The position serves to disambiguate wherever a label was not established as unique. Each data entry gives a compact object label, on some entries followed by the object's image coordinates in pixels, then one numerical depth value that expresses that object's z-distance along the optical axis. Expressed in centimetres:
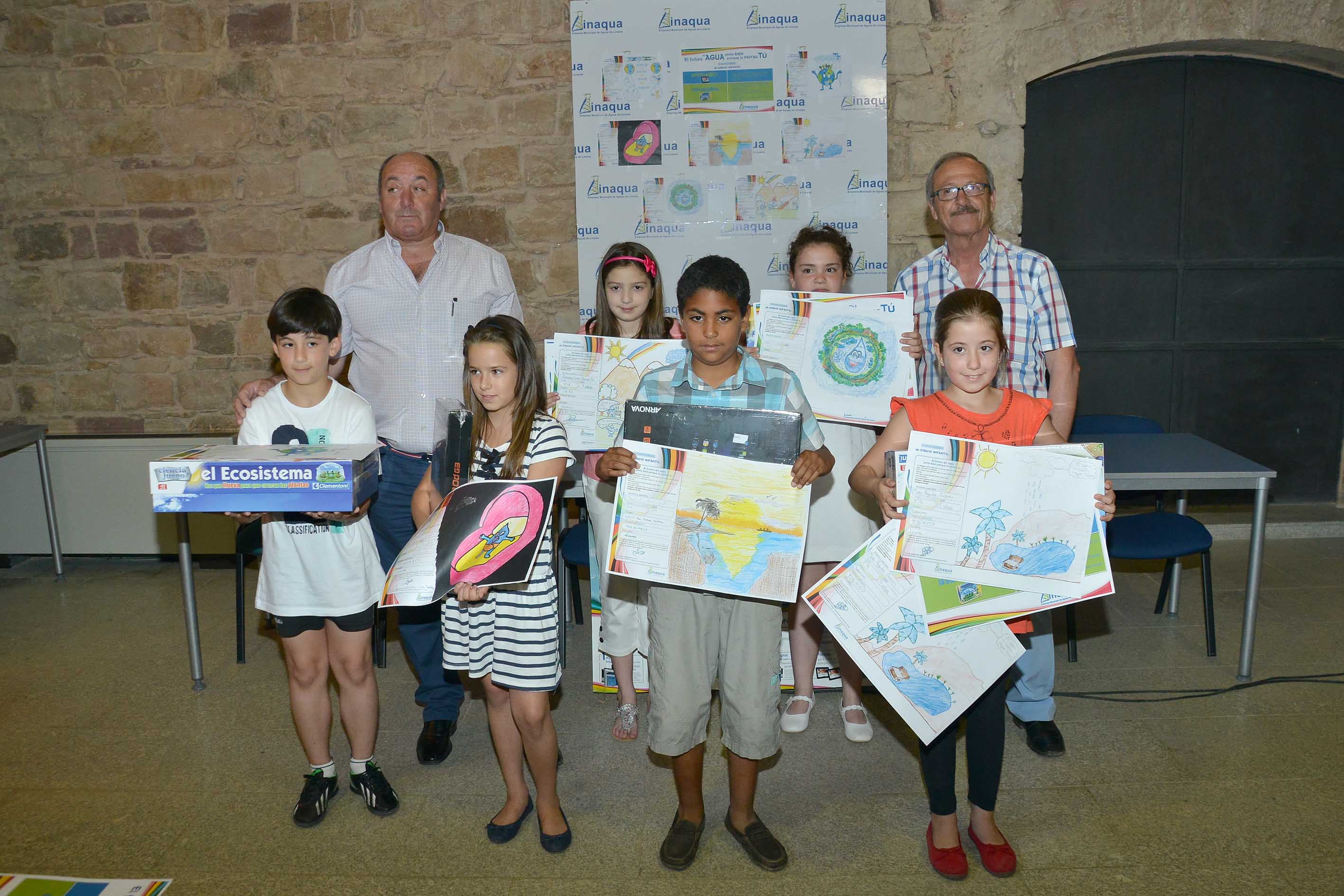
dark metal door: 513
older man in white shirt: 318
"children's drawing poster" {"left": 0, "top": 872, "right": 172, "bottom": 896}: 236
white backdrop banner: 465
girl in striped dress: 238
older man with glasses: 295
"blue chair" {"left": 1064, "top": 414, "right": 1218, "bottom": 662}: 364
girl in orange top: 225
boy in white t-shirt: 254
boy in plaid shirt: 228
